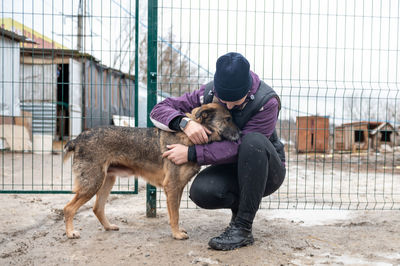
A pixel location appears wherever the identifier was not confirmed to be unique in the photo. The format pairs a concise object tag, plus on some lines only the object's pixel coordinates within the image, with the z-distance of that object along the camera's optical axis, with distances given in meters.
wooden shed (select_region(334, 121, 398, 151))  14.03
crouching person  3.08
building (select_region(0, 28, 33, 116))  11.49
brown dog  3.45
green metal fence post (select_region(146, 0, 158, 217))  4.11
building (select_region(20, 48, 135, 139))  12.12
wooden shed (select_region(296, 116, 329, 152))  12.21
